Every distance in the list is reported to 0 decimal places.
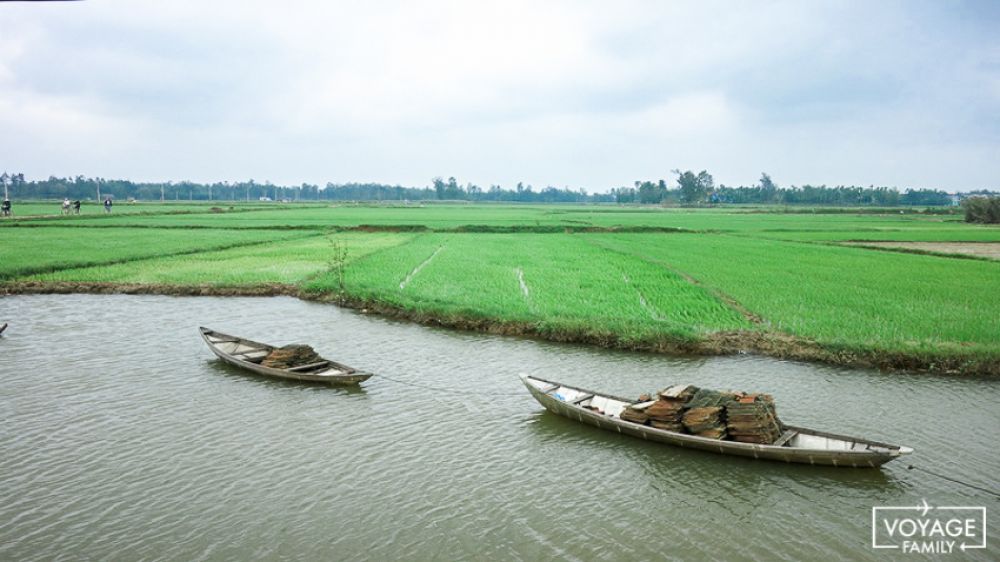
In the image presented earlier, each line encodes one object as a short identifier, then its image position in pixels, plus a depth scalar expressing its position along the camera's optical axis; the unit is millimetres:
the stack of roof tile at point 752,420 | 8727
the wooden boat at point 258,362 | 11844
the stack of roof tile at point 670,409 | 9242
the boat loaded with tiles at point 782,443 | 8359
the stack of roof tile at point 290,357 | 12492
